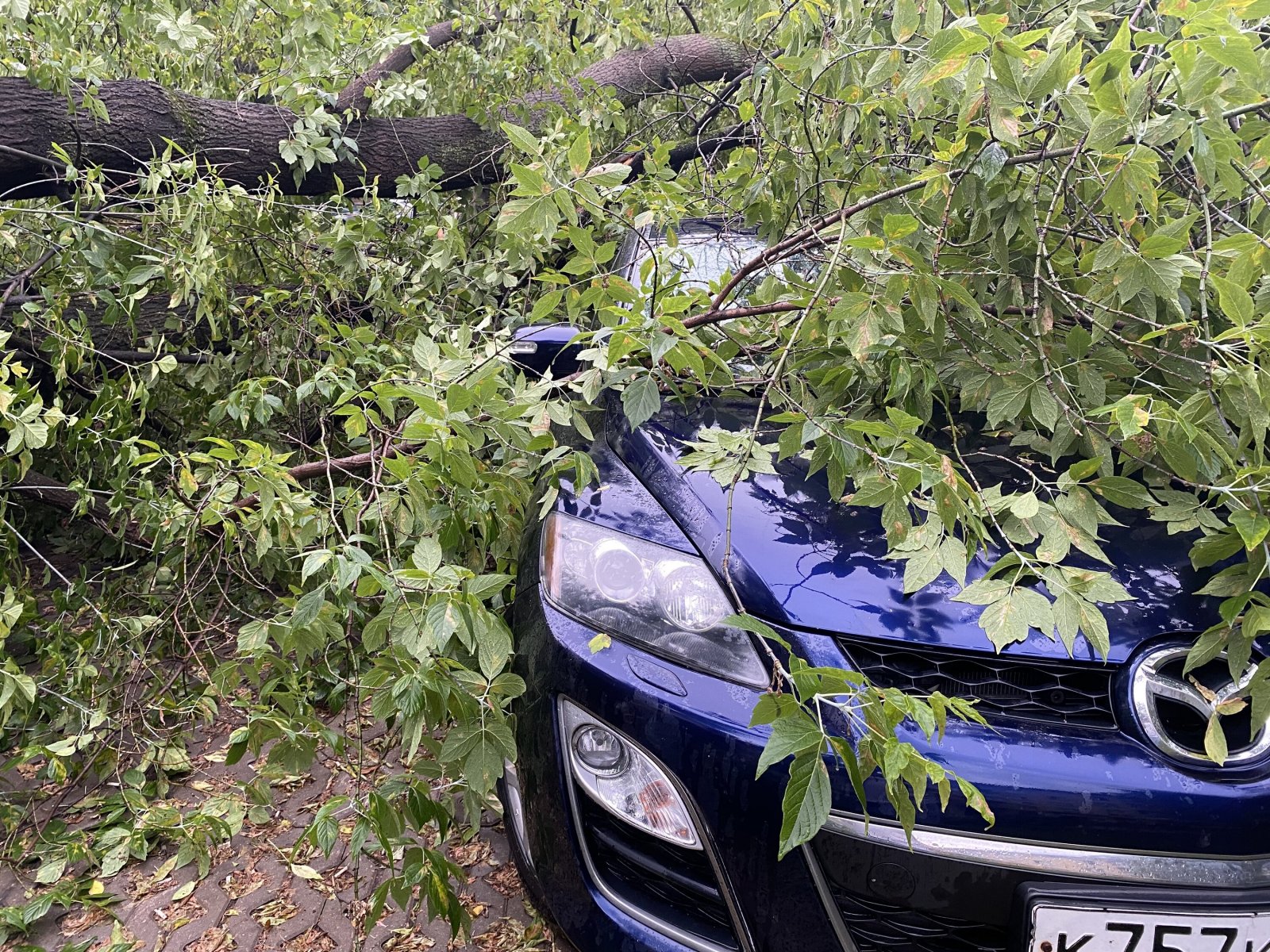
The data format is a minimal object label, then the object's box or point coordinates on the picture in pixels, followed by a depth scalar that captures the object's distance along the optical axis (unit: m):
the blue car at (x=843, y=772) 1.15
